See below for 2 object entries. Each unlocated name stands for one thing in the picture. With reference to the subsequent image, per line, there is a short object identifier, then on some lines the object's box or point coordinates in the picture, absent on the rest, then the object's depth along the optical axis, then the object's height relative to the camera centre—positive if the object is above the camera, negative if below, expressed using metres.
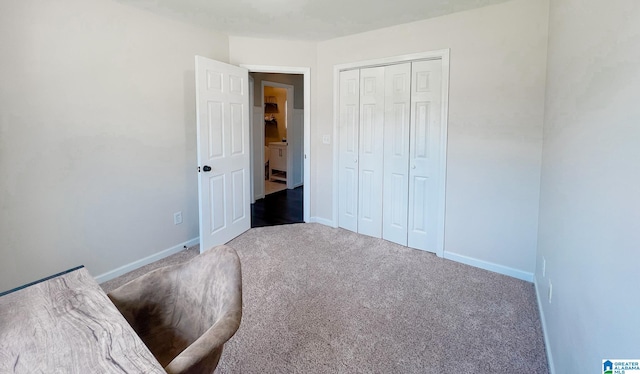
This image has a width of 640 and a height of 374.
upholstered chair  1.29 -0.59
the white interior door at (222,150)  3.26 +0.02
